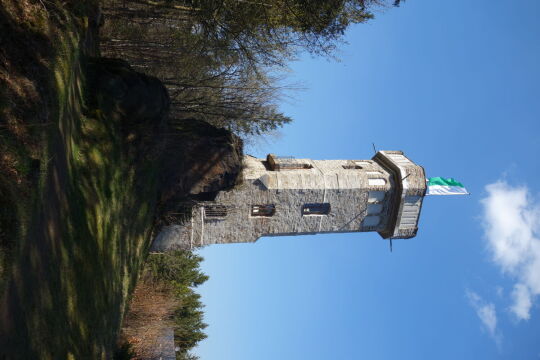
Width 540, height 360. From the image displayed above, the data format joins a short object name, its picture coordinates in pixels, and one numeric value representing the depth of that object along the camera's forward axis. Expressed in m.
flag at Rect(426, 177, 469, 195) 19.28
